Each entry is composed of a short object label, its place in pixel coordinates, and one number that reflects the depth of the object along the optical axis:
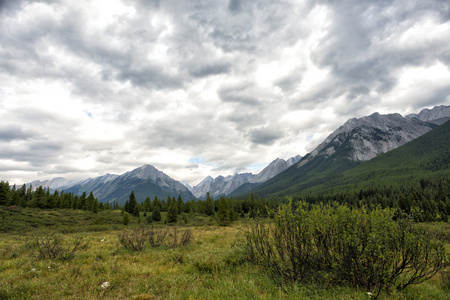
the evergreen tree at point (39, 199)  75.98
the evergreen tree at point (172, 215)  66.06
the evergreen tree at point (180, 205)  89.72
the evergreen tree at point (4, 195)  63.97
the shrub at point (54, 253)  12.56
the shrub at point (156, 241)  16.86
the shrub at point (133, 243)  15.44
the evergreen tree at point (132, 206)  81.99
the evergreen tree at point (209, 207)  98.25
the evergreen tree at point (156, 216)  69.06
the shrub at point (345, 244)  6.88
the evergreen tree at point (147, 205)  96.94
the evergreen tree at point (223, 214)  55.16
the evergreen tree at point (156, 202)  96.94
